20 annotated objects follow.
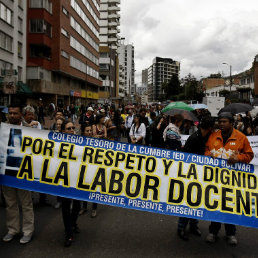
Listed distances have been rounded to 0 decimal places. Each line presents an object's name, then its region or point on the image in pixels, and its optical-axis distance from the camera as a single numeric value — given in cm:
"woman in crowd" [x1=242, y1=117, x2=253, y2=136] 1004
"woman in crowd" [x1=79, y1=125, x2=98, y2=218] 510
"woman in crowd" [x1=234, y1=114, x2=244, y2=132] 1042
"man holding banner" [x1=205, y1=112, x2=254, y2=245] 430
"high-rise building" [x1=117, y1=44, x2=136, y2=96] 17550
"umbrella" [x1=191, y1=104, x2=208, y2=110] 1595
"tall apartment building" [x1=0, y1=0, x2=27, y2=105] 2780
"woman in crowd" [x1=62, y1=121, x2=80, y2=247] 421
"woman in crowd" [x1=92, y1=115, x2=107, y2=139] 723
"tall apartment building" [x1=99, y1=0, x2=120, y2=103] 9000
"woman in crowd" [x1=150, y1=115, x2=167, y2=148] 945
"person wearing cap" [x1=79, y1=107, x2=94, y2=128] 1150
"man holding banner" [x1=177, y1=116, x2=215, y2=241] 452
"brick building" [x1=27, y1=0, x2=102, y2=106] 3559
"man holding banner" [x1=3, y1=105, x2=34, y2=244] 434
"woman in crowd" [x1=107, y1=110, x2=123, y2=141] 956
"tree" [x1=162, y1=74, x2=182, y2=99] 11431
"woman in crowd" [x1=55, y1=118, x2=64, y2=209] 596
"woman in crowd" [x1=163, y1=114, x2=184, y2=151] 697
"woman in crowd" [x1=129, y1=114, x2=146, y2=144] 880
